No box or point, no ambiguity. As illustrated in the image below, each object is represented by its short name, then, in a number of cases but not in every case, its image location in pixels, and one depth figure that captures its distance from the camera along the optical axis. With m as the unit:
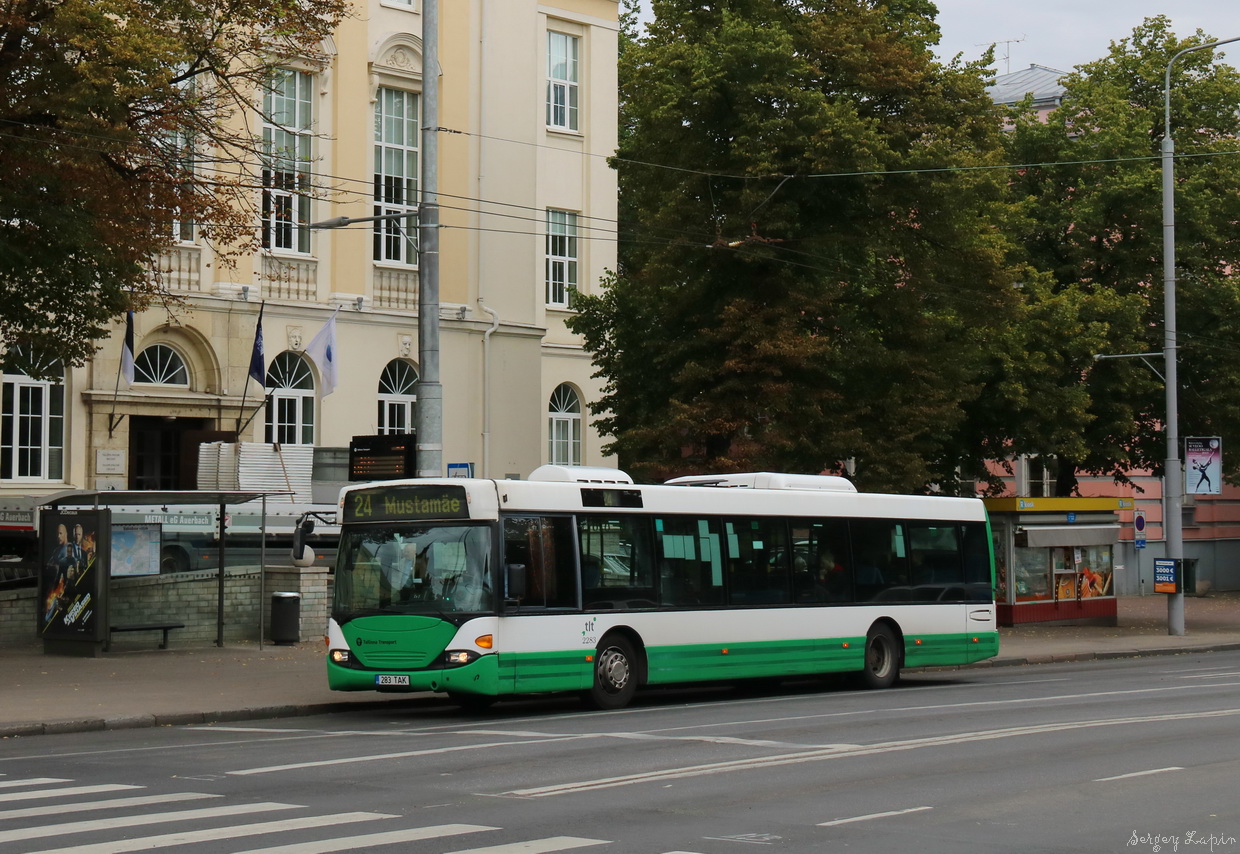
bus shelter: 22.97
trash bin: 25.58
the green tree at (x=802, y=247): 29.78
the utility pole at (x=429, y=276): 20.97
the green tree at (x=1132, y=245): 37.09
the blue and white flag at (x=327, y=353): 34.12
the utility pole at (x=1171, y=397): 33.59
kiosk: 34.81
